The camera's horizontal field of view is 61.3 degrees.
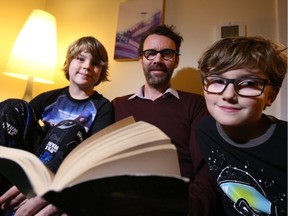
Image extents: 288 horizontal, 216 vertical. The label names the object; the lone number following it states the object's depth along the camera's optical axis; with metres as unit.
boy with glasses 0.52
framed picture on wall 1.28
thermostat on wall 1.10
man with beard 0.87
